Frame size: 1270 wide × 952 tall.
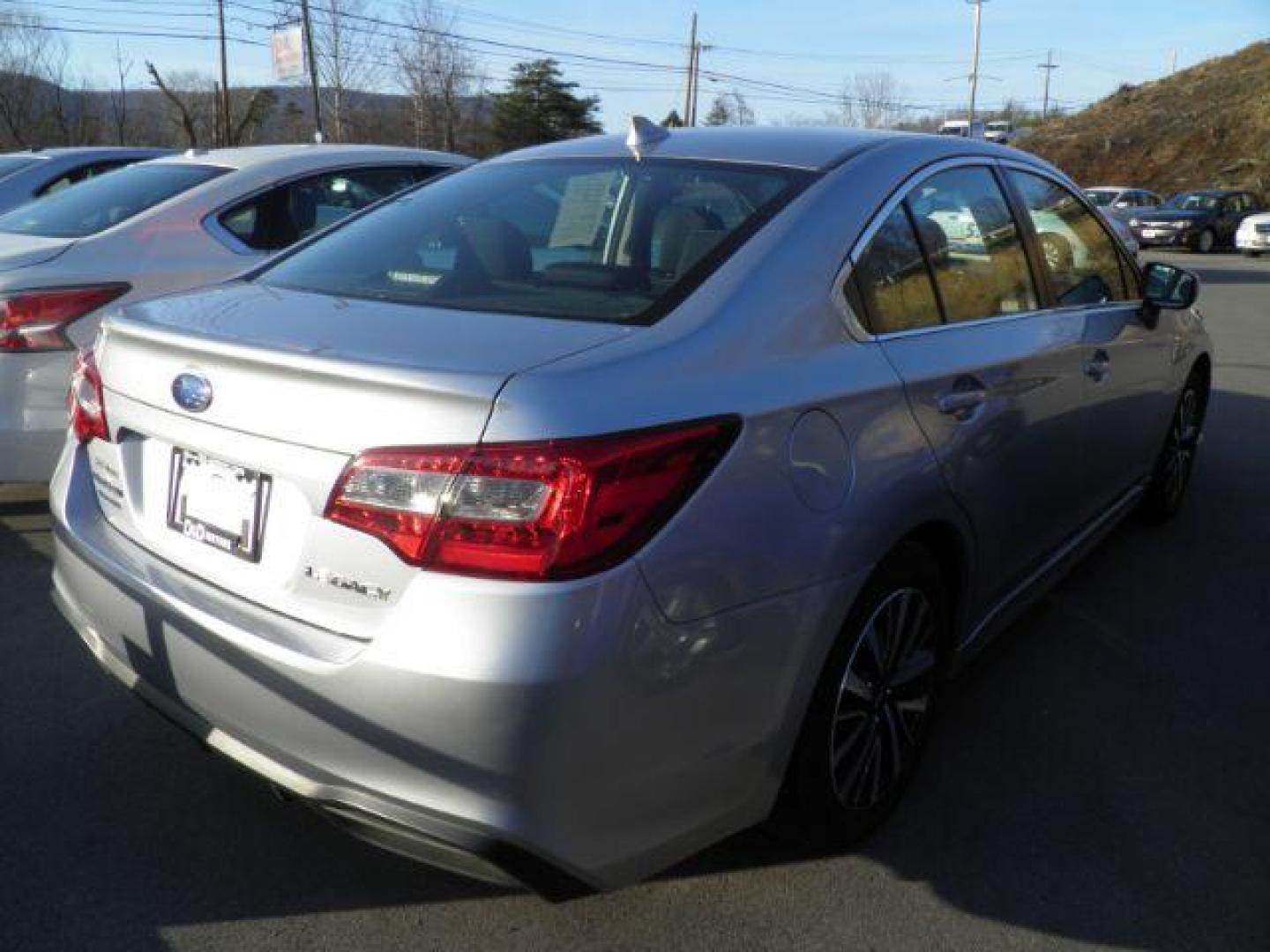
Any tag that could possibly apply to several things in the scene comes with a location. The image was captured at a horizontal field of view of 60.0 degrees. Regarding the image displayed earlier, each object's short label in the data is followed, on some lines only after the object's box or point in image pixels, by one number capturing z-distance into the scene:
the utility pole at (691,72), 51.91
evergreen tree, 57.72
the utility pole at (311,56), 31.02
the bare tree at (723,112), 70.89
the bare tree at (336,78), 41.31
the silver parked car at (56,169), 8.73
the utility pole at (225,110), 30.67
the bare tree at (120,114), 38.97
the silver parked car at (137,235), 4.16
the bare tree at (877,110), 68.69
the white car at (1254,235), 27.55
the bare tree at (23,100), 36.75
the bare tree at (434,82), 46.47
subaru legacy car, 1.80
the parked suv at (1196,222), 28.56
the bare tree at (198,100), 47.67
